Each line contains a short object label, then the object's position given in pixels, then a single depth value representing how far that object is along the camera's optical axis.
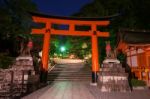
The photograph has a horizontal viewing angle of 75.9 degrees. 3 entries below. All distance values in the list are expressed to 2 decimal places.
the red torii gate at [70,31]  8.62
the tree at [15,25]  10.57
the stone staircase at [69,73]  9.89
